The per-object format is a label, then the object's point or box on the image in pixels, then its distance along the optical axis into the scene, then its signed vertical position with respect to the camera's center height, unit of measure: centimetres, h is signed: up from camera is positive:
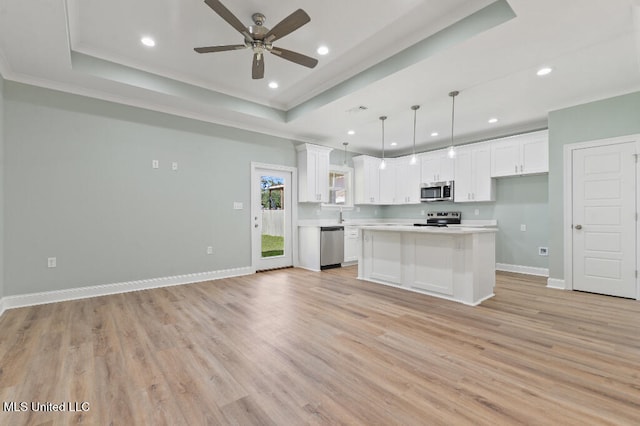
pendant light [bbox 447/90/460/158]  397 +168
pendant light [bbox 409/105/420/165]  440 +169
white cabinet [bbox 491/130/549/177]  508 +112
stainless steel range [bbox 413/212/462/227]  646 -11
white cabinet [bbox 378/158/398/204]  747 +79
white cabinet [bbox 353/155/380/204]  719 +87
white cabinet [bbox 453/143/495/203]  582 +84
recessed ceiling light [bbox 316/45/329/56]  338 +197
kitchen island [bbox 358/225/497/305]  363 -65
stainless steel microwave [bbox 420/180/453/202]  637 +53
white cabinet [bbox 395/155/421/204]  704 +82
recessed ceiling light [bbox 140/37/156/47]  322 +197
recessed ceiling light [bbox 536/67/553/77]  333 +169
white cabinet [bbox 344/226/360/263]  639 -68
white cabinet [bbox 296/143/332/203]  609 +89
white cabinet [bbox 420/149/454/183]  640 +109
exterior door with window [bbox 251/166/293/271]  561 -8
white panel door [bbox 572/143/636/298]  388 -7
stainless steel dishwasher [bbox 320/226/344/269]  589 -69
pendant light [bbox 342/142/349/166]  718 +143
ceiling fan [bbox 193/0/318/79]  237 +164
